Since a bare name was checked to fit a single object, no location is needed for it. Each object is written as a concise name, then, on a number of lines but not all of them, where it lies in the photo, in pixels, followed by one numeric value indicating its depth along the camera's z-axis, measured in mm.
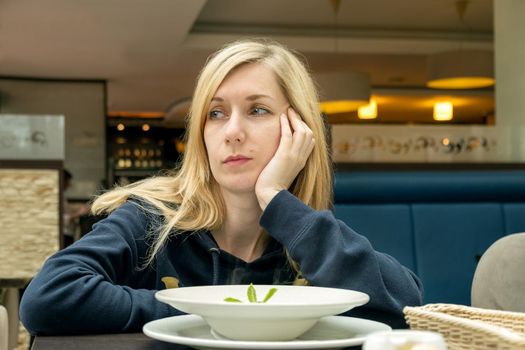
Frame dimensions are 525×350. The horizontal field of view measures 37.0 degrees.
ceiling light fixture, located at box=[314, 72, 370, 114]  10211
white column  6590
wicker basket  761
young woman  1313
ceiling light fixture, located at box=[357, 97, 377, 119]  12148
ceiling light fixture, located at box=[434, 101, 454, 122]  13055
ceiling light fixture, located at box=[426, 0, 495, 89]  9477
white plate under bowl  840
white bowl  861
